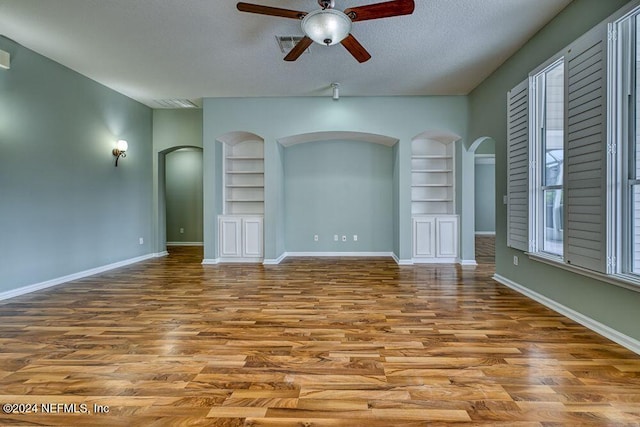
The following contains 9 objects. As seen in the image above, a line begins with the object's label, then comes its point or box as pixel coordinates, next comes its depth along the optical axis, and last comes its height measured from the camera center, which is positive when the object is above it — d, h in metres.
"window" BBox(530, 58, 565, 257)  3.51 +0.55
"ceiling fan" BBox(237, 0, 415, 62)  2.71 +1.66
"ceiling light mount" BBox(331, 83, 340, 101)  5.28 +1.97
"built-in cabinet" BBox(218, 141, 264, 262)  6.40 +0.15
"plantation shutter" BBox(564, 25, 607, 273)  2.70 +0.51
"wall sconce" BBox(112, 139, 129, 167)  5.77 +1.12
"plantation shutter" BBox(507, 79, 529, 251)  3.94 +0.54
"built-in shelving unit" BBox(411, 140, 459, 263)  6.29 +0.17
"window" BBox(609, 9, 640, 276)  2.52 +0.53
